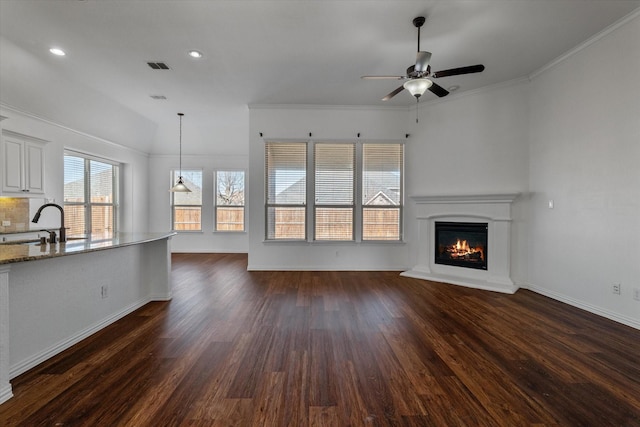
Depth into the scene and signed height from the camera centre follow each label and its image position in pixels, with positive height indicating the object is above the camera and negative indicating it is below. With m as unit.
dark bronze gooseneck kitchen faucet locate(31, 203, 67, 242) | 2.82 -0.26
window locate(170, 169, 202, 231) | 7.79 +0.14
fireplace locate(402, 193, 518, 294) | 4.29 -0.52
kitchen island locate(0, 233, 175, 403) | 1.98 -0.78
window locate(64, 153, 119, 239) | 5.49 +0.34
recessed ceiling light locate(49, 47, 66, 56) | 3.51 +2.11
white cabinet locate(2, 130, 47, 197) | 3.98 +0.70
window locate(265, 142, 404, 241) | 5.46 +0.34
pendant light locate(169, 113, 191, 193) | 6.19 +0.50
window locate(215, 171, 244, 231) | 7.88 +0.29
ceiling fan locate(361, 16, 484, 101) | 2.78 +1.48
